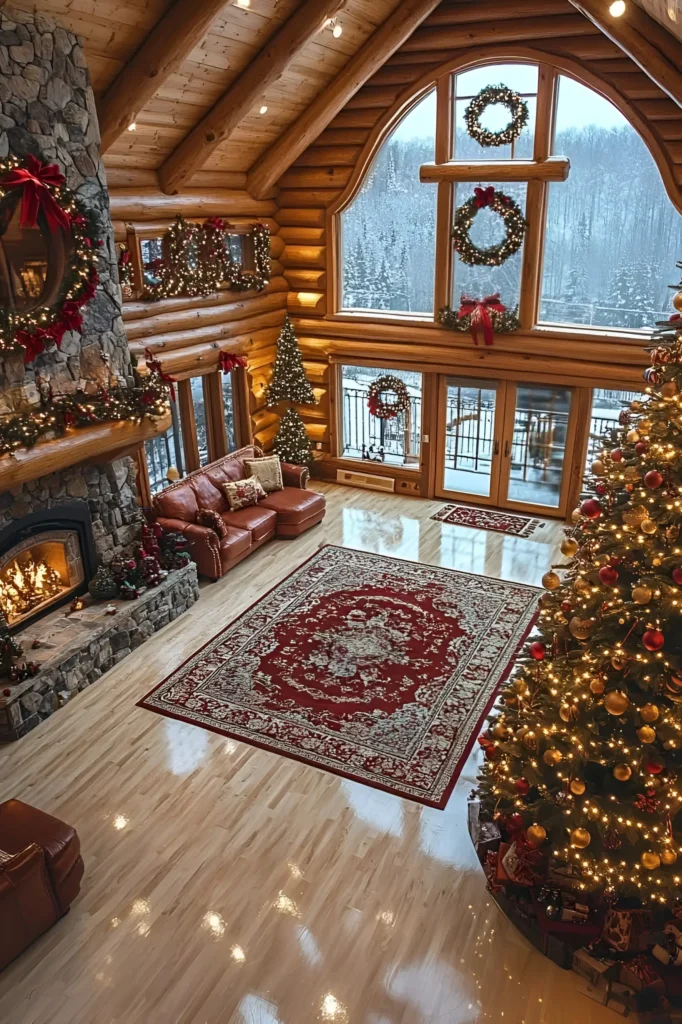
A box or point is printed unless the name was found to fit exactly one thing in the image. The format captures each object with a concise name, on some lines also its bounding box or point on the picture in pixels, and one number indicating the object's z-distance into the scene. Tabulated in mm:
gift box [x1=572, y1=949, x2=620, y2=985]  4180
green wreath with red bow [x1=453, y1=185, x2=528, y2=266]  9469
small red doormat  10141
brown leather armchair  4281
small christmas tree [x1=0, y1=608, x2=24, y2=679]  6391
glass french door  10125
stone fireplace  6215
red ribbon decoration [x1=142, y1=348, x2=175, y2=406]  7938
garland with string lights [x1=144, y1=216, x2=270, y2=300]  9141
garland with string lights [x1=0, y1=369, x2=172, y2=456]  6328
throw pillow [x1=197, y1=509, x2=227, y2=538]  8883
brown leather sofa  8719
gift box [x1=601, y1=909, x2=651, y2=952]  4199
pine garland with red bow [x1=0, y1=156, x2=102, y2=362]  6125
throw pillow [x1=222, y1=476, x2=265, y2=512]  9719
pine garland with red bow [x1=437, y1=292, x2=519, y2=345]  9820
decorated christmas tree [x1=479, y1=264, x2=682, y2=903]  3809
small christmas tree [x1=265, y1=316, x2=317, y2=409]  11172
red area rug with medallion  6094
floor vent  11547
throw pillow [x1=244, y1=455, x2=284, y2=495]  10289
